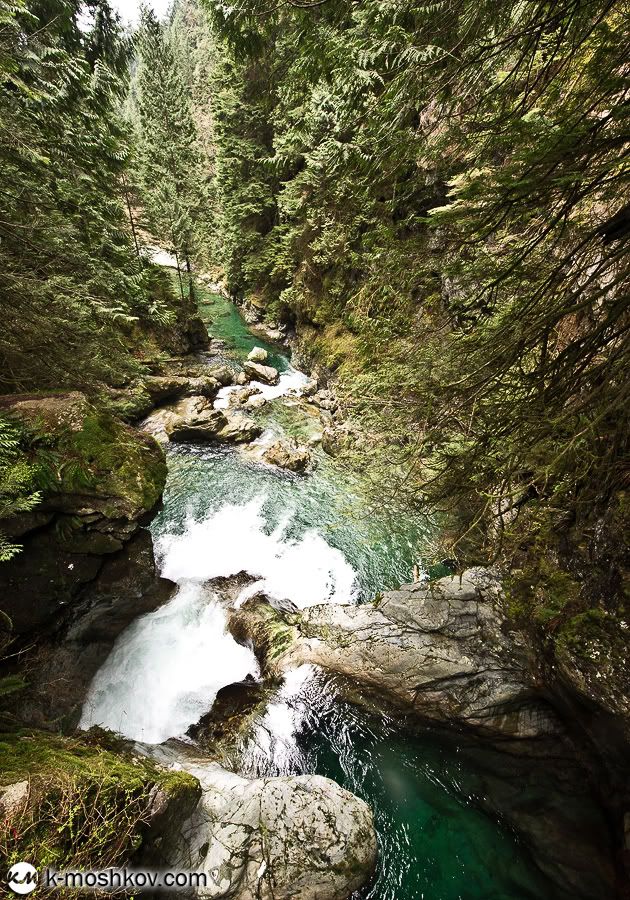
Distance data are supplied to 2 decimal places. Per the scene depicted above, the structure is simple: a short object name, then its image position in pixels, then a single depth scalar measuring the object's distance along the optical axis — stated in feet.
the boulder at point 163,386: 43.01
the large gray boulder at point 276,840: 12.23
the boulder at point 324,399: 48.34
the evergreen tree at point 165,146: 60.29
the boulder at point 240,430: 40.75
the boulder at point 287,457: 37.14
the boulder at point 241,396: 48.62
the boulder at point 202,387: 47.19
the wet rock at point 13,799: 8.34
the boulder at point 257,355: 60.64
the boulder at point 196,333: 60.70
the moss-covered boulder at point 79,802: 8.38
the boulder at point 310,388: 52.83
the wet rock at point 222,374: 52.79
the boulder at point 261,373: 56.08
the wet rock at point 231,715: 18.20
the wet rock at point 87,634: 15.99
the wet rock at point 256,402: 48.39
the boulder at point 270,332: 73.61
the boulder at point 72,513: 15.66
